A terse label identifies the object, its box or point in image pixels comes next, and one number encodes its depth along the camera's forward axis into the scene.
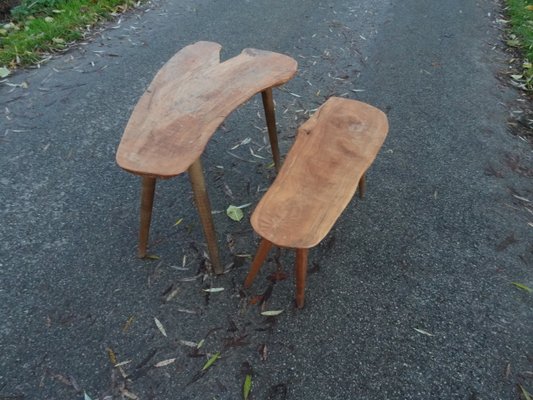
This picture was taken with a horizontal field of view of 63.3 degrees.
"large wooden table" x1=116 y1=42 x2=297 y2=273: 1.72
